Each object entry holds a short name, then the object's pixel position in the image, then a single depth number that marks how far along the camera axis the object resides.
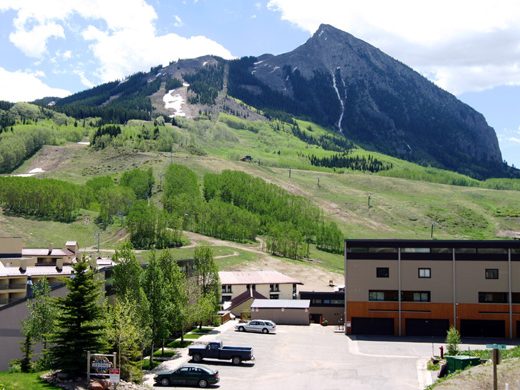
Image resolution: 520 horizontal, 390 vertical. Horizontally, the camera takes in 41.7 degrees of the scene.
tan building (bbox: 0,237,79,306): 76.69
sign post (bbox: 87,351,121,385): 45.22
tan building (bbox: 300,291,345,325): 99.75
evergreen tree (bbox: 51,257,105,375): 47.44
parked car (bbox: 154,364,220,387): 52.75
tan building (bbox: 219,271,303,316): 117.00
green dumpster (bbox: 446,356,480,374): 54.34
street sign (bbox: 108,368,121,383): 44.88
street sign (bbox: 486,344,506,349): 34.22
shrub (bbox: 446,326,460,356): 61.50
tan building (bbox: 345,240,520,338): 82.94
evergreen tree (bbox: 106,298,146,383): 49.69
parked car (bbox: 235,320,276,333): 84.00
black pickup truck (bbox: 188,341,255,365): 61.88
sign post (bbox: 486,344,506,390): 34.34
